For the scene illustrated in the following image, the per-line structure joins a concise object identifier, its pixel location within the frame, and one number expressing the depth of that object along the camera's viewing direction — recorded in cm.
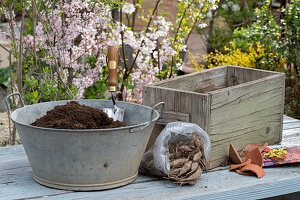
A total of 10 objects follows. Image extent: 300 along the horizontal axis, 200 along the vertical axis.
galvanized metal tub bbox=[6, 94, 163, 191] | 212
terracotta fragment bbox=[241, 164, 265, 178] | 230
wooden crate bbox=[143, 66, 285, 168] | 231
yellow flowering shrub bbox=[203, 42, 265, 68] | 396
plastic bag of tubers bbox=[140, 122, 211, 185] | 224
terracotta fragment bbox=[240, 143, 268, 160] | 241
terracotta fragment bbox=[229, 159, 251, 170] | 233
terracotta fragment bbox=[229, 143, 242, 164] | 235
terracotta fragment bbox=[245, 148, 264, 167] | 236
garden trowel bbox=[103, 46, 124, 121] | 233
